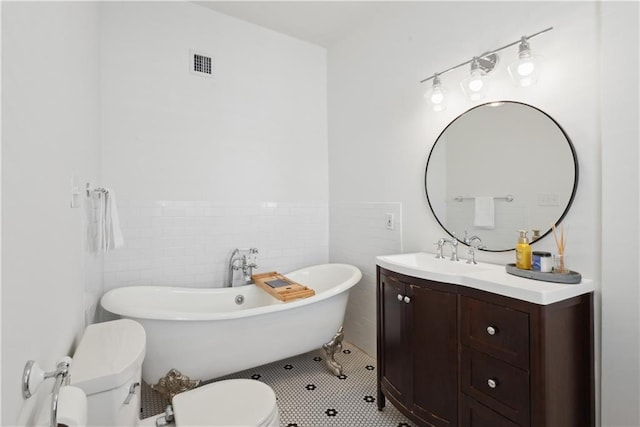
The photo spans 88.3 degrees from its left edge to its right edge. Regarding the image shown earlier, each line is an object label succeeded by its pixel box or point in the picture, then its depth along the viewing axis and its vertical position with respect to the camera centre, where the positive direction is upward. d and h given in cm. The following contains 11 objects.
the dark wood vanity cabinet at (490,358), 131 -68
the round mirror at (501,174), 167 +19
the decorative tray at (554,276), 141 -30
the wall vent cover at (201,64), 275 +124
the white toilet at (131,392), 108 -66
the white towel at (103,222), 194 -7
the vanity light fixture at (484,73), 166 +76
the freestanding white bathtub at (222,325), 192 -75
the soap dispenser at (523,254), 161 -22
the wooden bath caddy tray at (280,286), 231 -58
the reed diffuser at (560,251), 154 -20
